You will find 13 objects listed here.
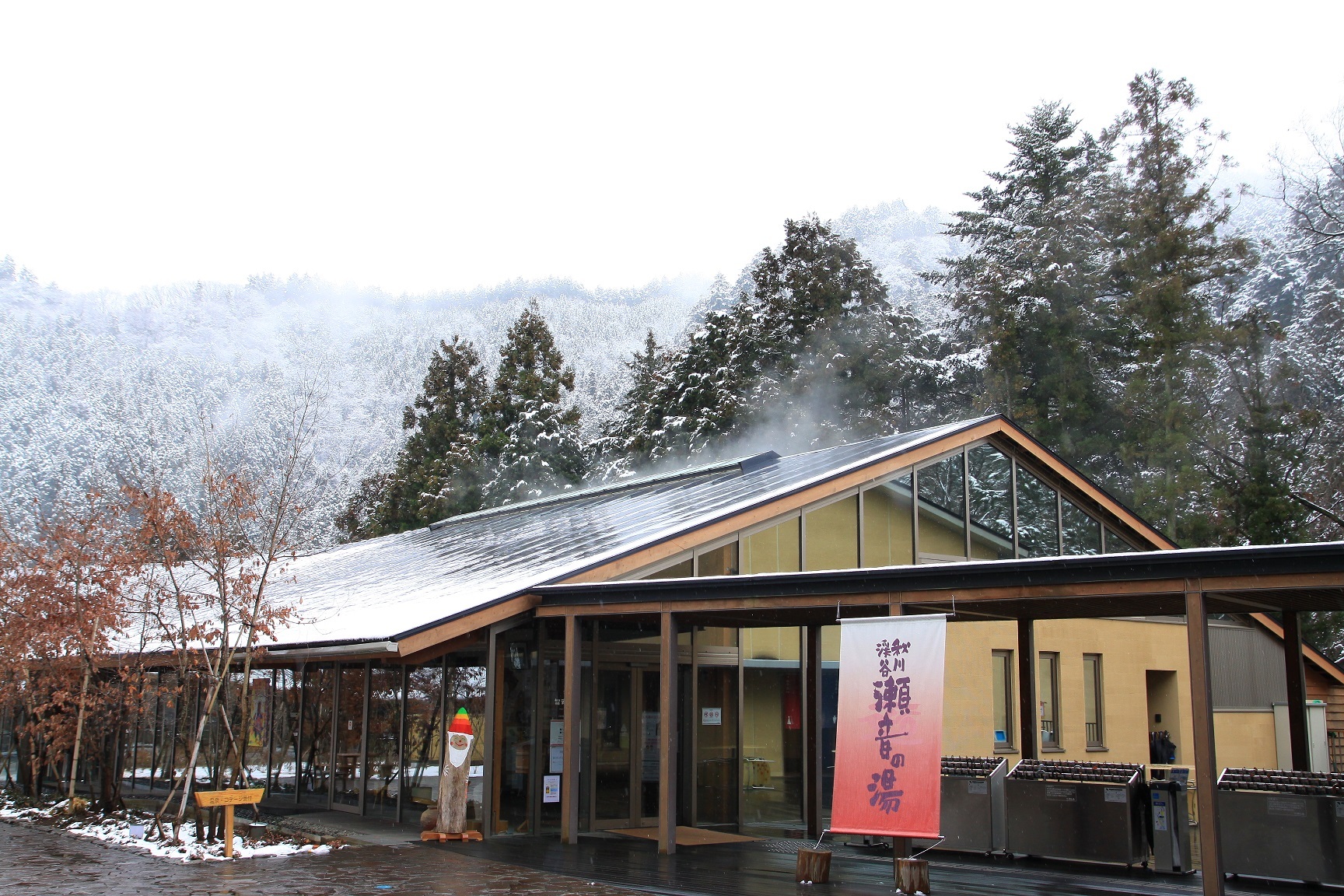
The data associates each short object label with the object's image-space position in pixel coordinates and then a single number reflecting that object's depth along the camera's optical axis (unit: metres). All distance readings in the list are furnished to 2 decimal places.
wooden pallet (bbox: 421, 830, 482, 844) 13.48
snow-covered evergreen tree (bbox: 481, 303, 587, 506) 44.16
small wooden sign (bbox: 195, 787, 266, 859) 12.56
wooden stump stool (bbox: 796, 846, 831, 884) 10.72
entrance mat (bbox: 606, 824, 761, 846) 13.73
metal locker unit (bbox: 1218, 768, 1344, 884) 10.88
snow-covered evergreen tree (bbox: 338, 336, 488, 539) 44.97
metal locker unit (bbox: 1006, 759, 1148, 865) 12.12
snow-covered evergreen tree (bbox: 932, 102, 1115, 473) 36.91
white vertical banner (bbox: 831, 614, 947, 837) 10.08
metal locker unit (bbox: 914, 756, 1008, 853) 13.02
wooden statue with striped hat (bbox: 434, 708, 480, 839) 13.41
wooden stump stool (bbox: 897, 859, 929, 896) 10.15
